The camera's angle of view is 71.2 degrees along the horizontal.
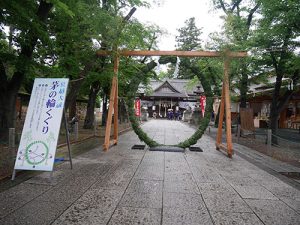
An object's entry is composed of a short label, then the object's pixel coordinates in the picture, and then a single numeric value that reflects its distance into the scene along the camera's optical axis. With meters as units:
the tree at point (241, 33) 10.84
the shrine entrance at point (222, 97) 7.06
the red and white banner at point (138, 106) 20.03
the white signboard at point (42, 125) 4.07
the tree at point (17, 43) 5.11
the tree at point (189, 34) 45.52
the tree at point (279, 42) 7.75
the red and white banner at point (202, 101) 18.16
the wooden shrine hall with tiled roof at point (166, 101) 35.72
